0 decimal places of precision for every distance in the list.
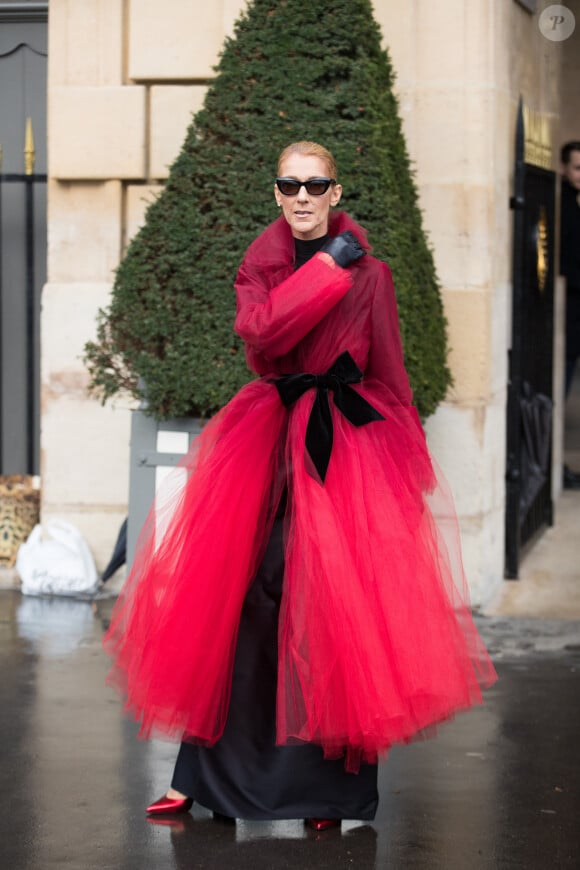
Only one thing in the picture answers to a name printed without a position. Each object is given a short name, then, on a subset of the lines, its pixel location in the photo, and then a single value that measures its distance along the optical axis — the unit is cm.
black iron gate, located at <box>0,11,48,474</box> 1619
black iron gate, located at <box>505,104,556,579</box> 1480
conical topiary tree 1252
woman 824
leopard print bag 1529
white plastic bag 1471
